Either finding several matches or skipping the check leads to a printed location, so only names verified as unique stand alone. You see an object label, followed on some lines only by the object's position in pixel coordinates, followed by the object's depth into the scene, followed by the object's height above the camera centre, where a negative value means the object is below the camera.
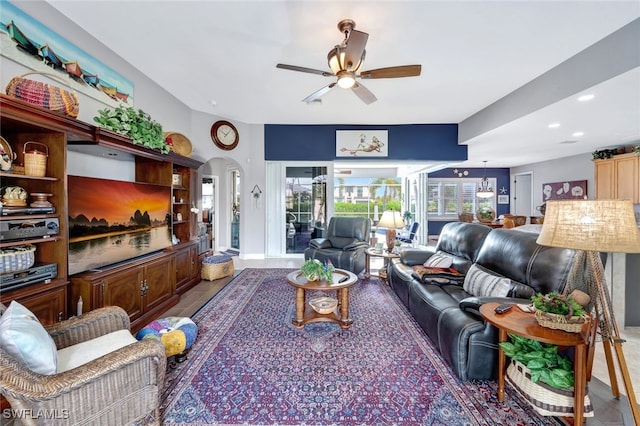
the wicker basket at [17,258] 1.69 -0.32
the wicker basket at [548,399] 1.51 -1.10
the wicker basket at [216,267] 4.38 -0.97
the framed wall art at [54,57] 2.04 +1.37
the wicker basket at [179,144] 3.79 +0.95
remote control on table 1.75 -0.67
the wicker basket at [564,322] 1.51 -0.65
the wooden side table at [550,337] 1.43 -0.72
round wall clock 5.23 +1.49
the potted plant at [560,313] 1.52 -0.61
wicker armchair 1.14 -0.84
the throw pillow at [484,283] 2.26 -0.68
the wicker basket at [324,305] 2.78 -1.02
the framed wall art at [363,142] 5.66 +1.42
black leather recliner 4.48 -0.65
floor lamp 1.38 -0.15
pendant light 8.13 +0.69
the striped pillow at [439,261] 3.23 -0.65
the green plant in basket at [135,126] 2.48 +0.83
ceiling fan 2.17 +1.27
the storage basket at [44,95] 1.79 +0.80
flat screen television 2.22 -0.11
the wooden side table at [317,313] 2.73 -0.98
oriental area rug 1.66 -1.27
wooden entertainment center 1.78 -0.24
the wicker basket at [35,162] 1.86 +0.34
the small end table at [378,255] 4.17 -0.81
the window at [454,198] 9.45 +0.38
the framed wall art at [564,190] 6.65 +0.49
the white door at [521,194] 9.02 +0.49
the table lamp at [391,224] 4.30 -0.25
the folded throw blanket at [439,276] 2.88 -0.74
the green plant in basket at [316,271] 2.83 -0.67
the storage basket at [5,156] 1.69 +0.34
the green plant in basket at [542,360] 1.54 -0.92
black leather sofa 1.91 -0.74
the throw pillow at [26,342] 1.18 -0.60
